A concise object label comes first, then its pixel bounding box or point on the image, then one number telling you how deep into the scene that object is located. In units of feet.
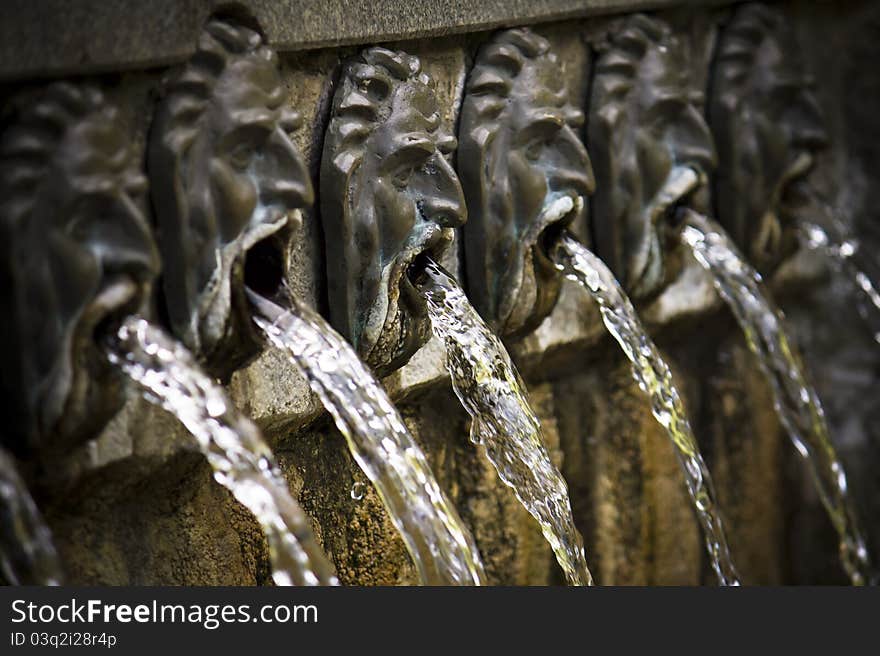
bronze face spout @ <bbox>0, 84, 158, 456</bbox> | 8.34
